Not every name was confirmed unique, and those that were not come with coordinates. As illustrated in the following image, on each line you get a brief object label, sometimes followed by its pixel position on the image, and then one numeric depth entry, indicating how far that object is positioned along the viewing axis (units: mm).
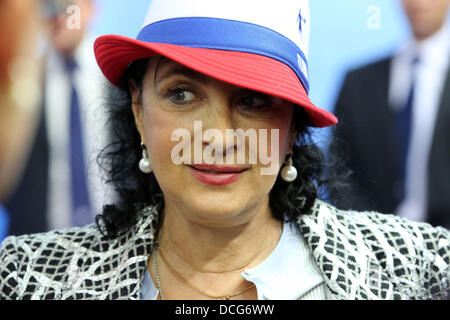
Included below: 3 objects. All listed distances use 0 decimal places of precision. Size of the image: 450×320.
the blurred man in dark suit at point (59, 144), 2877
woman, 1587
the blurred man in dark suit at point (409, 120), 2902
